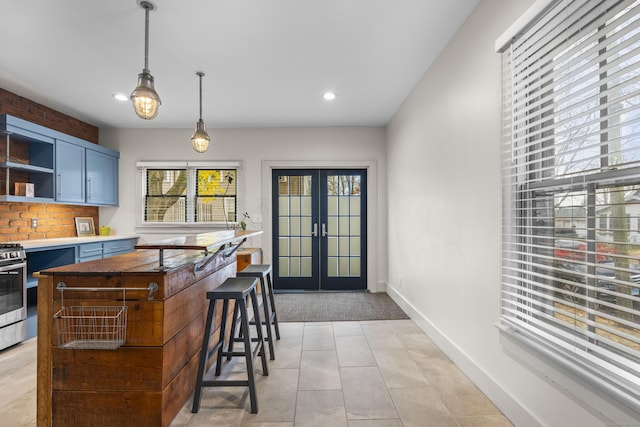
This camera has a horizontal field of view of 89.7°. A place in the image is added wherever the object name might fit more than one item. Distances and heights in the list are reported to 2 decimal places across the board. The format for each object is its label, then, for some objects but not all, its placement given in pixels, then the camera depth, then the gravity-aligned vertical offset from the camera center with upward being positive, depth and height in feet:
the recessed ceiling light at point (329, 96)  12.86 +4.94
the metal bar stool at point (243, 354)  6.72 -2.74
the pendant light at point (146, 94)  7.35 +2.84
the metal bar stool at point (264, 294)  9.13 -2.38
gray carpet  12.98 -4.03
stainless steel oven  9.87 -2.44
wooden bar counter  5.87 -2.59
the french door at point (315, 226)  17.72 -0.50
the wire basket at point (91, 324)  5.82 -1.93
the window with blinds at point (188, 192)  17.25 +1.35
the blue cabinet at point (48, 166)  12.06 +2.25
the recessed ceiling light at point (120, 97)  12.87 +4.94
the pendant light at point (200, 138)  10.75 +2.66
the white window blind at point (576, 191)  4.17 +0.40
